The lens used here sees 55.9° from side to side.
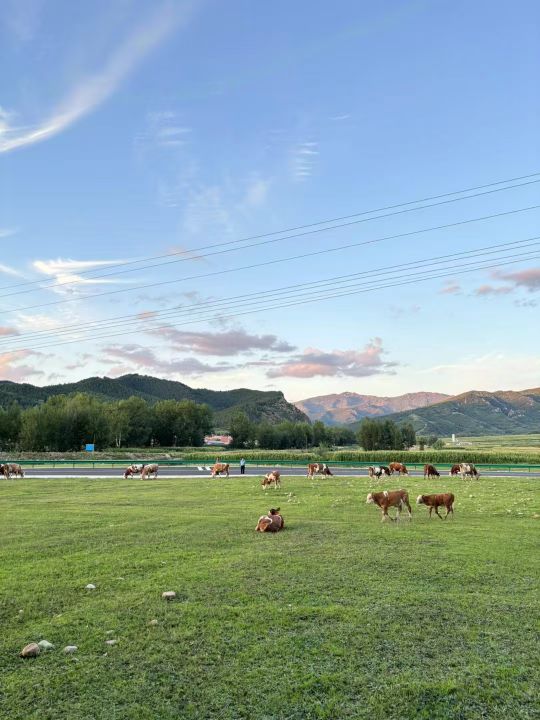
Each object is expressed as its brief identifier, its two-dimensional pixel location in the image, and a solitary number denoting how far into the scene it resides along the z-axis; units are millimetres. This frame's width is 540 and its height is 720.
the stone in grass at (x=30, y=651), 7297
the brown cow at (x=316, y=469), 44525
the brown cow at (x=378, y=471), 42078
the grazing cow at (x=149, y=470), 46088
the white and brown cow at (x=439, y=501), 19656
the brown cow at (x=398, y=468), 44344
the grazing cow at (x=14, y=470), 46578
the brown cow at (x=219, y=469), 45297
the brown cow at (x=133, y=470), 48009
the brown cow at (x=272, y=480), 33531
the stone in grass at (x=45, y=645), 7547
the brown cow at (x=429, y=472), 41812
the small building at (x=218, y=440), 171700
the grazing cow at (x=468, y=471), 41375
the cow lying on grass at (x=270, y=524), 16547
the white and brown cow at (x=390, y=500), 18873
